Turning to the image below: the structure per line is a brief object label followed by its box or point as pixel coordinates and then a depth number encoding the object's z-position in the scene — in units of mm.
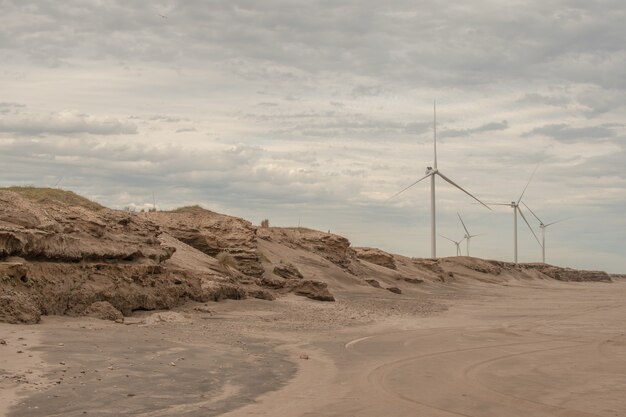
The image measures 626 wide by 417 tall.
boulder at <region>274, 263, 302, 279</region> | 36375
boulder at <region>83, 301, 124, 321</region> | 19672
